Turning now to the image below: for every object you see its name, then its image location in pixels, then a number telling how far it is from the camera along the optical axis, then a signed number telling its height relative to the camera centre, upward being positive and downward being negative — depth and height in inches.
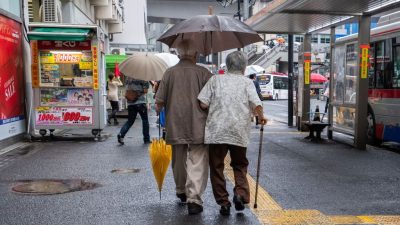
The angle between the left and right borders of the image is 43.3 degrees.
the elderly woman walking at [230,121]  200.5 -15.3
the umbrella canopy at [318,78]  1435.8 +11.8
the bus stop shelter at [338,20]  378.6 +55.5
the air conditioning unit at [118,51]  1230.4 +80.9
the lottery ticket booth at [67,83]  451.2 +0.3
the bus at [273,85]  1738.4 -9.5
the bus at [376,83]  434.9 -1.1
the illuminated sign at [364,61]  403.5 +16.4
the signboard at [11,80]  397.7 +3.2
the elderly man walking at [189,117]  205.2 -14.1
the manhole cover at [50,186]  250.7 -53.3
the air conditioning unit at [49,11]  584.7 +84.7
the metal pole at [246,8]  903.3 +136.3
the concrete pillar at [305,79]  550.6 +3.5
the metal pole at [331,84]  483.8 -1.9
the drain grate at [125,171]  304.9 -53.1
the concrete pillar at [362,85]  405.1 -2.5
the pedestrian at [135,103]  431.8 -17.2
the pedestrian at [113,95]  662.5 -15.5
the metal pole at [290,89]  632.4 -8.4
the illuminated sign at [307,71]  552.7 +12.3
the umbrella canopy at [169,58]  422.3 +21.3
